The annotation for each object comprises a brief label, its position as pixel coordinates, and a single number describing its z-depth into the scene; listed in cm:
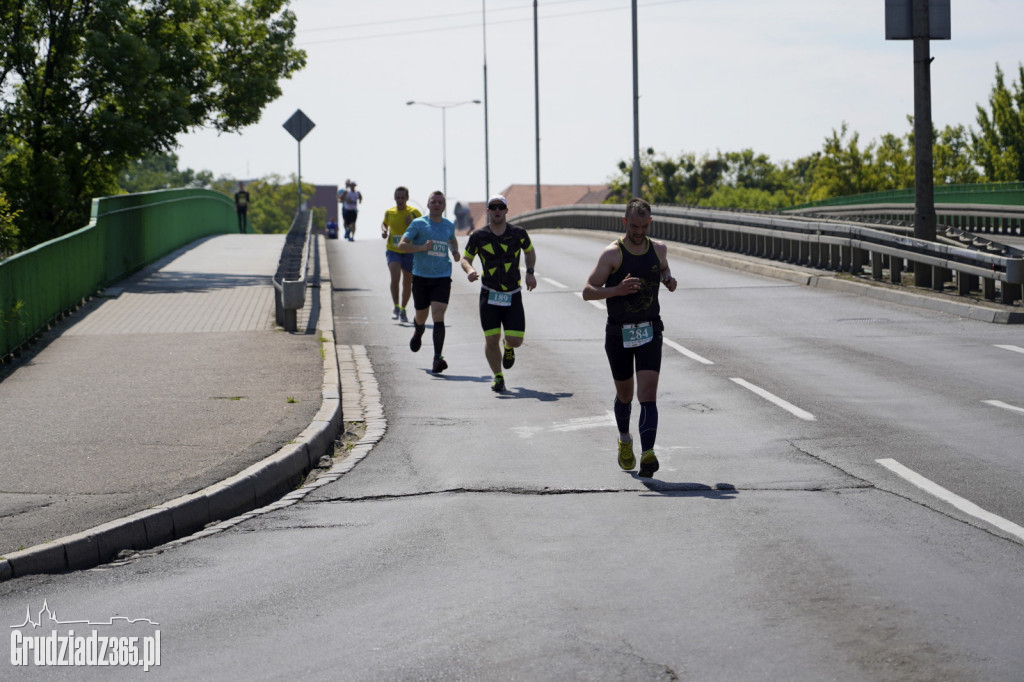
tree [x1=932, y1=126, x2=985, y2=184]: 9706
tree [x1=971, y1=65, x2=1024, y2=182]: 7850
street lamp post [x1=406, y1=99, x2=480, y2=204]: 7481
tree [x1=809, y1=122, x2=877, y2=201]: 10481
